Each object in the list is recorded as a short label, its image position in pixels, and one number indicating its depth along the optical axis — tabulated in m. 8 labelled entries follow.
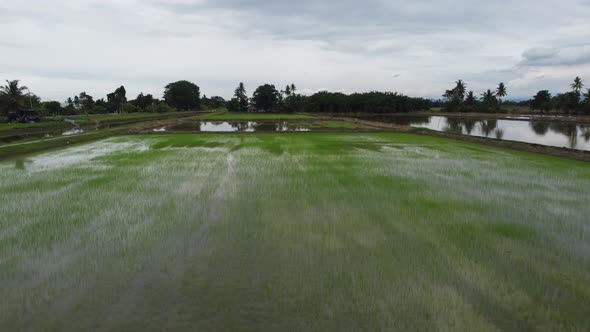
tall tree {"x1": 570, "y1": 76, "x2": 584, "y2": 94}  64.50
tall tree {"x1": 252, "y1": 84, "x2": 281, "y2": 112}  79.38
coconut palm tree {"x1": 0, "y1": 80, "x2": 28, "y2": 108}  36.91
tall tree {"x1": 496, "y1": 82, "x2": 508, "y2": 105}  80.25
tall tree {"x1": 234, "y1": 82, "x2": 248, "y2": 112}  84.56
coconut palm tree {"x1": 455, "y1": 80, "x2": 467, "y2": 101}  83.22
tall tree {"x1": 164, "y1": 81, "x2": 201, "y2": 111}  96.26
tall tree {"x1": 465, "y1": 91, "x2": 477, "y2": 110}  78.94
